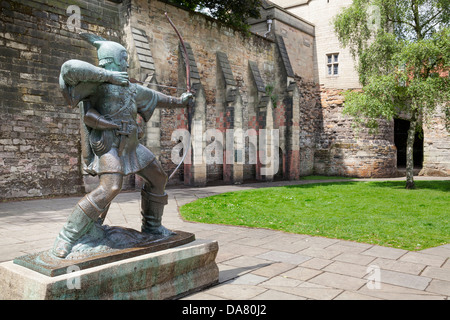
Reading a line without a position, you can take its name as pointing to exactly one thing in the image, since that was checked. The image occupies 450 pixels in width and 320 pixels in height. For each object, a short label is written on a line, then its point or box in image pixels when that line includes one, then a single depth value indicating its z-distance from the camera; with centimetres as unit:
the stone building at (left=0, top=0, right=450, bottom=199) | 1064
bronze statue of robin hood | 304
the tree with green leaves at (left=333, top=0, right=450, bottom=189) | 1202
